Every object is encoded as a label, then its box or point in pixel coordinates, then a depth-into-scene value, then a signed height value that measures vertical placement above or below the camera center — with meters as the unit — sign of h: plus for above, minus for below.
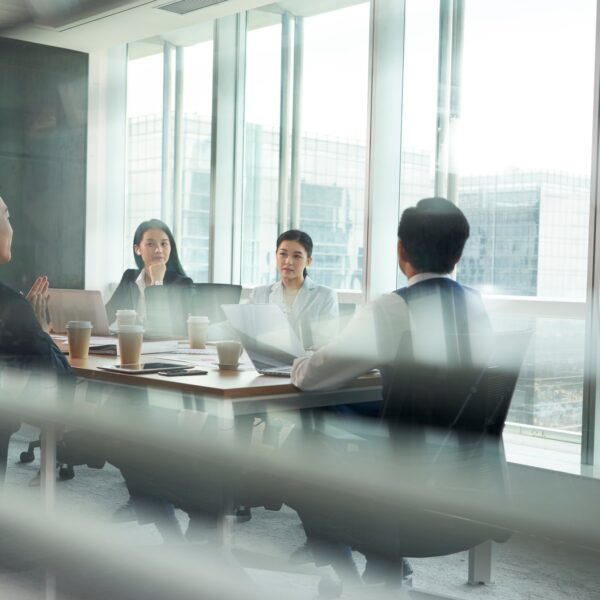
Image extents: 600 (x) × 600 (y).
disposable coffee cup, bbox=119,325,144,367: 2.12 -0.22
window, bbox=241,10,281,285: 4.80 +0.66
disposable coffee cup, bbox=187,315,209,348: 2.57 -0.23
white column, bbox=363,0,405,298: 3.85 +0.64
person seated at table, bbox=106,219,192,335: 3.26 -0.10
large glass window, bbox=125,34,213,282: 5.24 +0.76
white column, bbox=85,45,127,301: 5.27 +0.58
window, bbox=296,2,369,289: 4.31 +0.66
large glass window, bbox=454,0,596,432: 3.30 +0.42
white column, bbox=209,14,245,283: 4.85 +0.68
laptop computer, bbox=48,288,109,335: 2.74 -0.18
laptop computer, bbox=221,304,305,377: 2.02 -0.19
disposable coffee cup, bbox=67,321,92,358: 2.27 -0.22
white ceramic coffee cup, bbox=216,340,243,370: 2.09 -0.24
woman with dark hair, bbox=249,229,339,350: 3.04 -0.11
